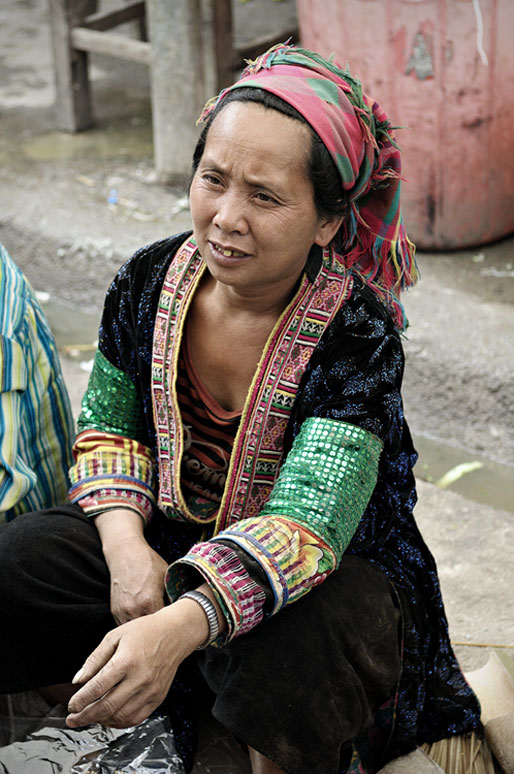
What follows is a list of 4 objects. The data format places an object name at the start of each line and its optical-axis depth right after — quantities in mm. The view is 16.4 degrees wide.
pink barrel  2773
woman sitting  1653
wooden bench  3395
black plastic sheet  1784
